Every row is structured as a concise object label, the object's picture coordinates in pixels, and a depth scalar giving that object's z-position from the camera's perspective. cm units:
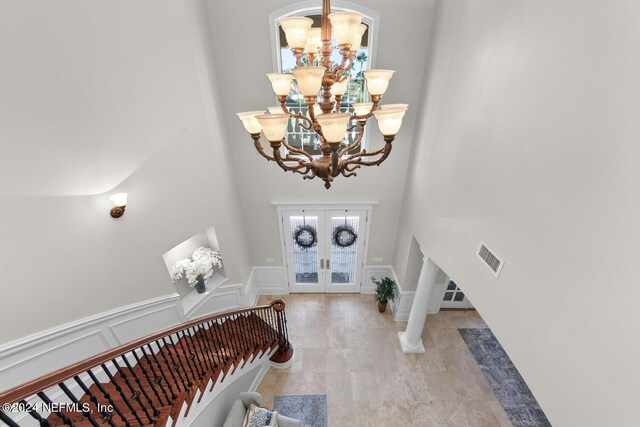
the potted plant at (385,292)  555
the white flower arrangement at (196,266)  447
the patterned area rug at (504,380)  402
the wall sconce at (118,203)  306
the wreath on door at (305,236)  554
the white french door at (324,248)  542
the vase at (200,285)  468
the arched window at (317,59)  380
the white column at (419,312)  431
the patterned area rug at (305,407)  399
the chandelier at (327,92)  181
